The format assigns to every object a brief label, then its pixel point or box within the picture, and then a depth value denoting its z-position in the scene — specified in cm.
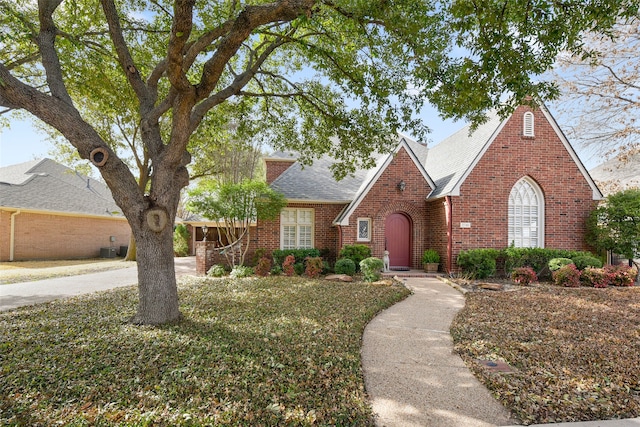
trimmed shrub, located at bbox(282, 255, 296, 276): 1102
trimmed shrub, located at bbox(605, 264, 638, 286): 996
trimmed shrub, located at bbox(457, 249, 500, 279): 1066
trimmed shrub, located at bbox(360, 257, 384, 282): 1000
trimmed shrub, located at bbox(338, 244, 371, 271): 1145
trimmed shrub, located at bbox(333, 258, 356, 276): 1089
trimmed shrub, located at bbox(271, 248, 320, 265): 1216
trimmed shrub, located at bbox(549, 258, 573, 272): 1038
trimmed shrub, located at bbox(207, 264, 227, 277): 1122
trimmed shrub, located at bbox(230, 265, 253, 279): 1077
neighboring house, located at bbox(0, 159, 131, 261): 1608
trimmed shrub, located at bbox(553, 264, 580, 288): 979
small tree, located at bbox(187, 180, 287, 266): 1097
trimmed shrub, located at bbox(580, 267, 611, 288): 986
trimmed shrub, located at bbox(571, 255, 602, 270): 1052
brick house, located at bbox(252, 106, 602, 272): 1149
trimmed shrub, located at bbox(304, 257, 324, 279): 1091
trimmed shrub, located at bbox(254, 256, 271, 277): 1113
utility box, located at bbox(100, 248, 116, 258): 2059
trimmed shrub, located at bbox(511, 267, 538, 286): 991
